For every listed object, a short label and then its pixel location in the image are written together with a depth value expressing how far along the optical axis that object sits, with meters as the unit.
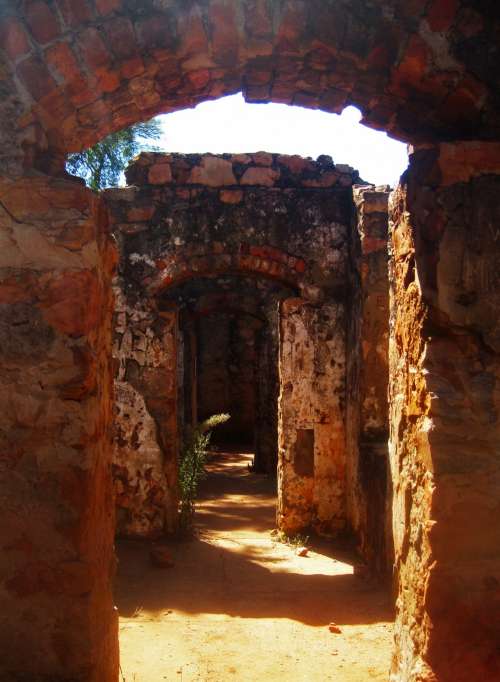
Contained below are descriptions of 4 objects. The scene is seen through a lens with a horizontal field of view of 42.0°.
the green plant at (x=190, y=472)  6.36
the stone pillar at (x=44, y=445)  2.14
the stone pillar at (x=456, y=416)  2.12
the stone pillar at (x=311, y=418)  6.34
